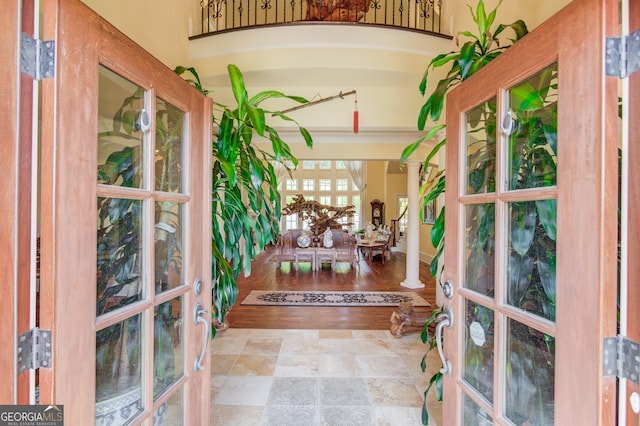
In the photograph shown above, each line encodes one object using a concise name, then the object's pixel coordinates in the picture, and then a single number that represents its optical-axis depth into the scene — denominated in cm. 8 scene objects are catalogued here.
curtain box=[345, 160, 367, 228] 1101
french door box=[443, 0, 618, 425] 67
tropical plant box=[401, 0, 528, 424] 114
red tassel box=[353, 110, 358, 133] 315
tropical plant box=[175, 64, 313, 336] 155
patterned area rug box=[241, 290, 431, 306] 410
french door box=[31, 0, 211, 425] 67
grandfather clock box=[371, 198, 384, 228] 1054
